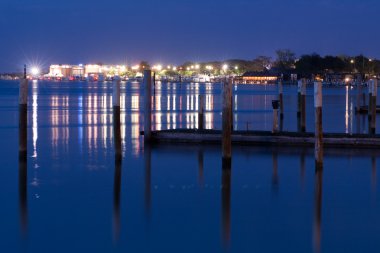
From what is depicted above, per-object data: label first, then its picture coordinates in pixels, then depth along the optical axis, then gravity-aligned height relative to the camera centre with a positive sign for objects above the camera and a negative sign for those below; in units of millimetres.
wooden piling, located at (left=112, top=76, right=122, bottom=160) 19297 +125
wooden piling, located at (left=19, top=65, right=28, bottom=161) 18297 +275
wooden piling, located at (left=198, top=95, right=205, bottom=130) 25531 +158
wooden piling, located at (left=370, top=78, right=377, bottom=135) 28453 +495
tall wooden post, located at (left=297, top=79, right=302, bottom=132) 31703 -276
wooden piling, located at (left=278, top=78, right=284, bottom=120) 36531 +761
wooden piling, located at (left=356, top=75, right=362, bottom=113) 41375 +1458
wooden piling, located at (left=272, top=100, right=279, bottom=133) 23981 +43
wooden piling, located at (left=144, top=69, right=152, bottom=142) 23641 +408
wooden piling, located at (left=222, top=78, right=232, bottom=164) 17391 +58
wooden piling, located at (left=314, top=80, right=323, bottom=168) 17500 -163
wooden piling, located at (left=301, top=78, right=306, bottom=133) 28531 +591
